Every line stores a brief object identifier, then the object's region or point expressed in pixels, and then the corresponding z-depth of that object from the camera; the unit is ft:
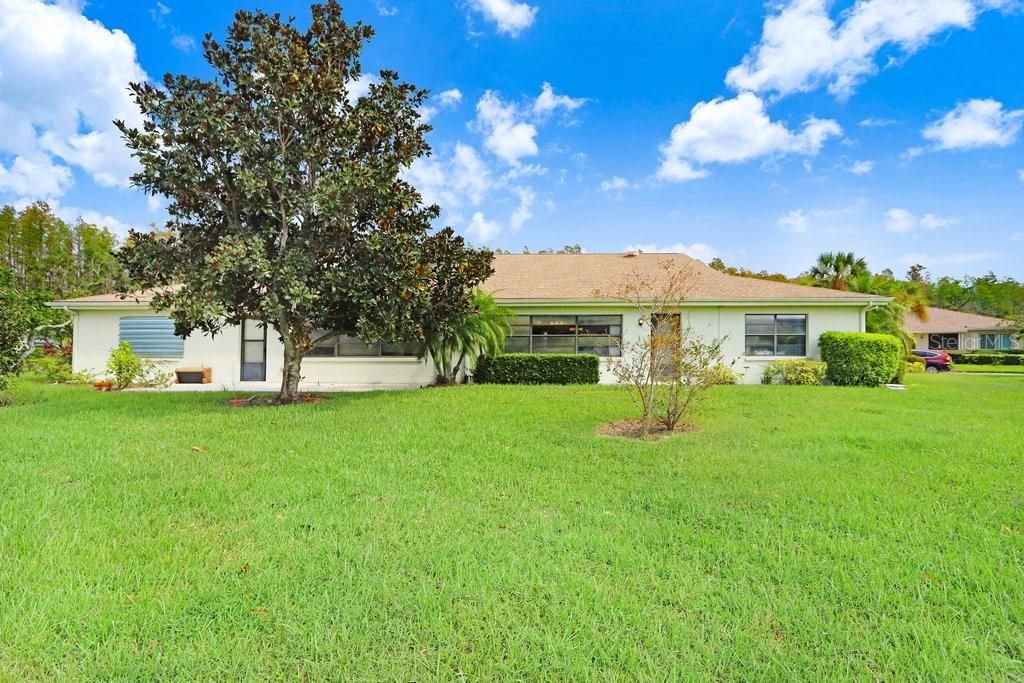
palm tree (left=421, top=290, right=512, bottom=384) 43.98
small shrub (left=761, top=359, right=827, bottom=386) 45.60
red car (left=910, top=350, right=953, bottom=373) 83.20
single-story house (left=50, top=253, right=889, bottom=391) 48.29
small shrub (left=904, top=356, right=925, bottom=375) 74.38
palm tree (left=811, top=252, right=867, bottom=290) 69.74
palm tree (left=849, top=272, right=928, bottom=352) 62.64
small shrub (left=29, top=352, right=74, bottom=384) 49.98
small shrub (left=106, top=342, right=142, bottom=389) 45.19
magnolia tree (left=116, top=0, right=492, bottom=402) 29.99
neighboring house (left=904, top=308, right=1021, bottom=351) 128.57
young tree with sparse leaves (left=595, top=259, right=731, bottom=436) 24.49
